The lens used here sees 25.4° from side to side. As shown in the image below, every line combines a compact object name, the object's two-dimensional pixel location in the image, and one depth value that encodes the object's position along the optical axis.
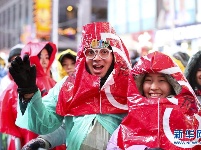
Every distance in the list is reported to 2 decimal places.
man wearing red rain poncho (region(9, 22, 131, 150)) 3.17
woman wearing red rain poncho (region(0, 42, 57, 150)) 4.44
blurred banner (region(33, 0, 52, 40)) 29.09
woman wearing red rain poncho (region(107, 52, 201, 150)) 2.78
